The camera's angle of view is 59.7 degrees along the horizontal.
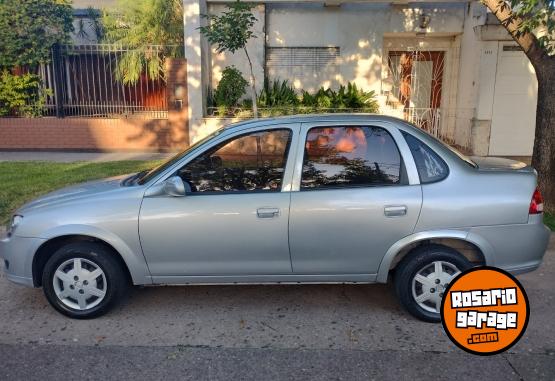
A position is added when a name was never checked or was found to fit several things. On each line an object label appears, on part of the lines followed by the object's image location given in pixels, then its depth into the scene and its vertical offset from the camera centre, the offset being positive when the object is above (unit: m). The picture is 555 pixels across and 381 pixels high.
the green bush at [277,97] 11.65 -0.04
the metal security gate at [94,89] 12.09 +0.16
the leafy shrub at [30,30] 11.41 +1.53
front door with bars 13.03 +0.49
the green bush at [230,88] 11.71 +0.18
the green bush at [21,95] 11.94 +0.01
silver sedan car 3.75 -0.96
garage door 10.82 -0.22
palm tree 11.85 +1.58
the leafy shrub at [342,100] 11.45 -0.11
